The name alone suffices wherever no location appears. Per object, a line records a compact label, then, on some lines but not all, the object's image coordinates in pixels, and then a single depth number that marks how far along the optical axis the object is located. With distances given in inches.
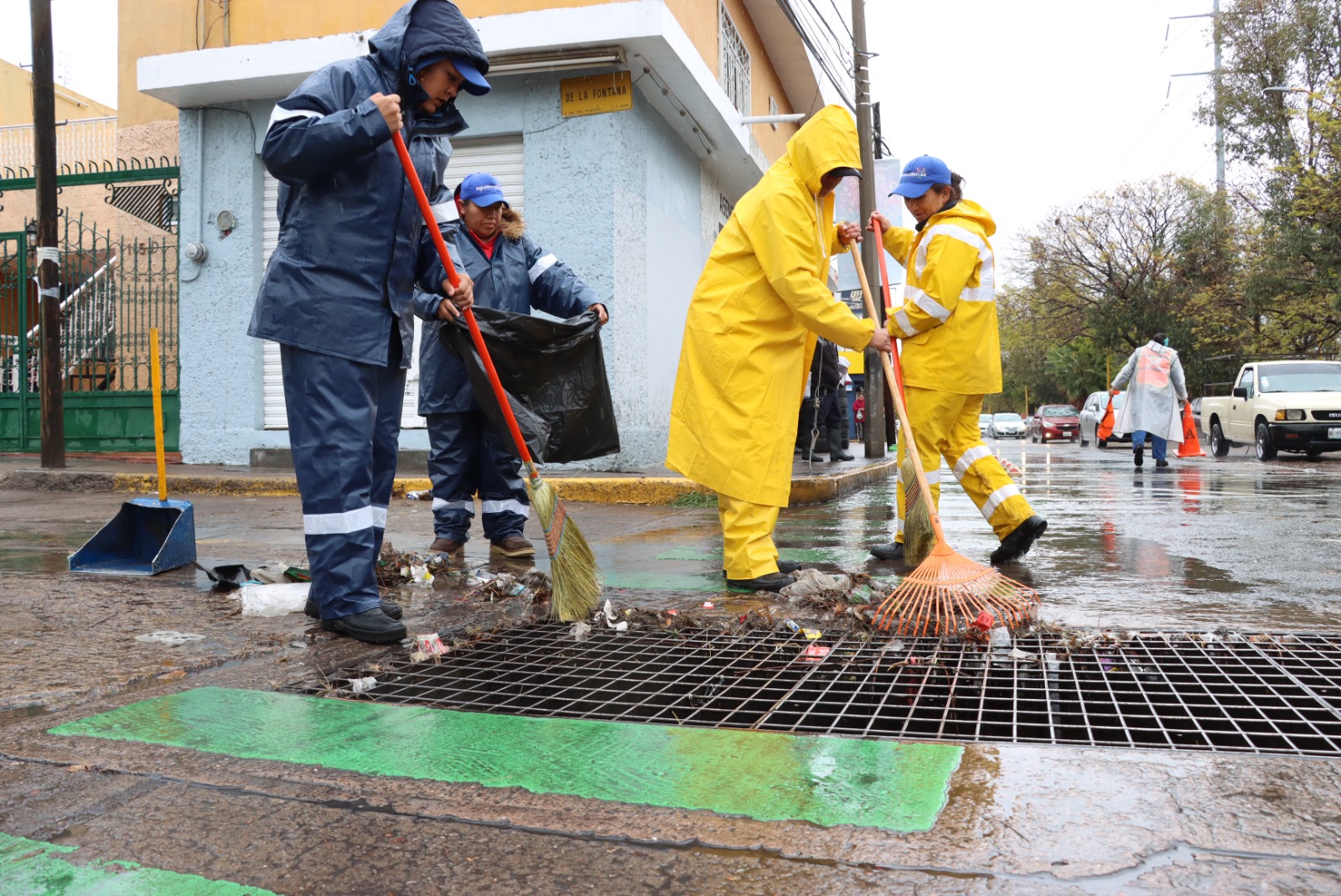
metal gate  433.7
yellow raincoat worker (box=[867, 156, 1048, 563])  182.5
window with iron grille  515.5
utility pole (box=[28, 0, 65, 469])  375.9
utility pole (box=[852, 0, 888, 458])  528.7
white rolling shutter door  386.3
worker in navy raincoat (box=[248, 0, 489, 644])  123.6
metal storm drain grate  87.4
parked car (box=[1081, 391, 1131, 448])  1216.0
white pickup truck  594.2
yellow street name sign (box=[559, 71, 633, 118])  367.6
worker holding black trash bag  198.7
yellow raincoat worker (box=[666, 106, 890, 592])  151.0
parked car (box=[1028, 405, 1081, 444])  1406.3
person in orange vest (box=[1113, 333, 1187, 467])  485.1
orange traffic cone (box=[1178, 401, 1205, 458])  637.9
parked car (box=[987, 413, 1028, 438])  1775.3
